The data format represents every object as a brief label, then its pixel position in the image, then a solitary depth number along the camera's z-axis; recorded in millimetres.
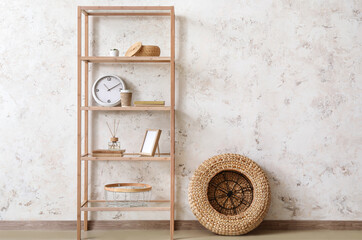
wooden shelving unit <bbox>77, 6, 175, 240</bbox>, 3145
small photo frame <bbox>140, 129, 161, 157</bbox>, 3172
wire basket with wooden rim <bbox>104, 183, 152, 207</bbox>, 3195
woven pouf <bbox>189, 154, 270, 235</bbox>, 3248
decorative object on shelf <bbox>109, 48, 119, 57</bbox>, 3242
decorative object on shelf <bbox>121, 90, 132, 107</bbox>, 3221
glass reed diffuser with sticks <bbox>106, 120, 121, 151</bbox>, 3254
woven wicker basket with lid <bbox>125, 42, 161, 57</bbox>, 3188
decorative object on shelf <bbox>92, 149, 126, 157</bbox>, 3164
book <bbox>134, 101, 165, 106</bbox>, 3166
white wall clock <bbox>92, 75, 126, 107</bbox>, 3422
